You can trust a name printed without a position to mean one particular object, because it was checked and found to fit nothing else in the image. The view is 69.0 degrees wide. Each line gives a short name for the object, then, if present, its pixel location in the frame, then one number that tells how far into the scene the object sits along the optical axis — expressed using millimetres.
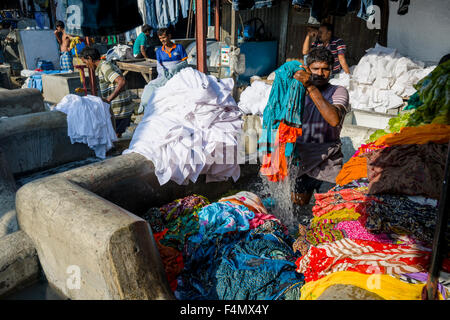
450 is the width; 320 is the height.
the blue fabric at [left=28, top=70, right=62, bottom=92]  8625
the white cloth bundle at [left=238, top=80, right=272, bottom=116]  5438
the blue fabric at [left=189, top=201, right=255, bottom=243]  2965
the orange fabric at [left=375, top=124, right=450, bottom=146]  2721
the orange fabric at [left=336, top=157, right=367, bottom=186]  3178
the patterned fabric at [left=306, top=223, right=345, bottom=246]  2436
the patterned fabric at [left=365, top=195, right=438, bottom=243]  2205
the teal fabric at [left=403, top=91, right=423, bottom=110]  3910
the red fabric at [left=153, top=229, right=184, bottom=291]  2730
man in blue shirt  6414
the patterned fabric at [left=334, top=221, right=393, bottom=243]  2299
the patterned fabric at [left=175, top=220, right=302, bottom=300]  2430
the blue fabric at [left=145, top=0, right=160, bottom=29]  9141
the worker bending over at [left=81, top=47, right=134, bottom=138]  4992
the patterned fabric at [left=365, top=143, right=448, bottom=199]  2455
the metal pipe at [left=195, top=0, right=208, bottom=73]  5172
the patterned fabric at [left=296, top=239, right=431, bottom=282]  1935
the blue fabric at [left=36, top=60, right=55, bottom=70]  10531
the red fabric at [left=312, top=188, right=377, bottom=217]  2653
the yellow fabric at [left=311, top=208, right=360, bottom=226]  2588
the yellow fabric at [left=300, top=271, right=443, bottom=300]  1680
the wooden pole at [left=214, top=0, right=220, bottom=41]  9300
